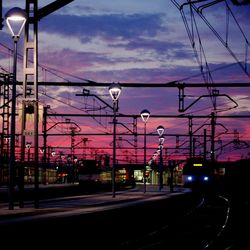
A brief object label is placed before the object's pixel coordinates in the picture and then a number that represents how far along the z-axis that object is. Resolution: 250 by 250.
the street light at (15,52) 21.56
